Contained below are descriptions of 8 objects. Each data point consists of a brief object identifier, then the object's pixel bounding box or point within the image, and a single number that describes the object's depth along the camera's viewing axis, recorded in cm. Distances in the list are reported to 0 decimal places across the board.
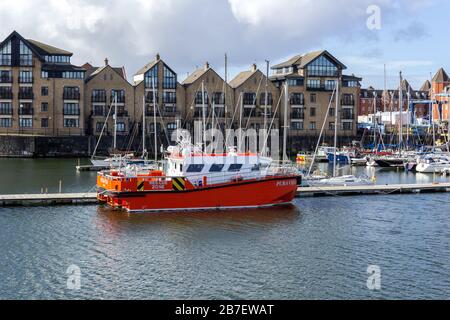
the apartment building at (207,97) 10581
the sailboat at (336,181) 6256
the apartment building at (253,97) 10794
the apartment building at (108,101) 10244
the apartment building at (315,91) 11062
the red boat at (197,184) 4641
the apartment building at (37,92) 9894
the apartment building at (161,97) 10400
